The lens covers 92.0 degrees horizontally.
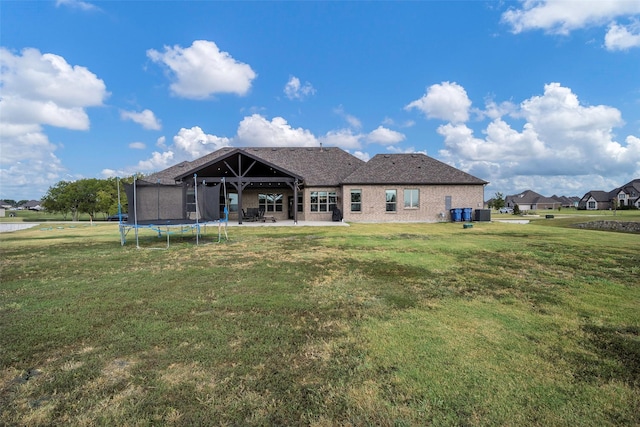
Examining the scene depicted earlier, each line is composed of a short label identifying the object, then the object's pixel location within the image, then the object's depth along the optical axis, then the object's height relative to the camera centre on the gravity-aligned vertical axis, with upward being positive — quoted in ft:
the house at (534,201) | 343.46 +2.57
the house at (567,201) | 363.97 +2.56
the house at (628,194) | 244.42 +6.50
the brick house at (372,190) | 76.84 +4.34
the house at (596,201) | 277.03 +1.63
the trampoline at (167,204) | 38.09 +0.78
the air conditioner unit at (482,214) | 74.59 -2.27
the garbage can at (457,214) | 75.10 -2.28
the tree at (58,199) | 156.97 +6.87
